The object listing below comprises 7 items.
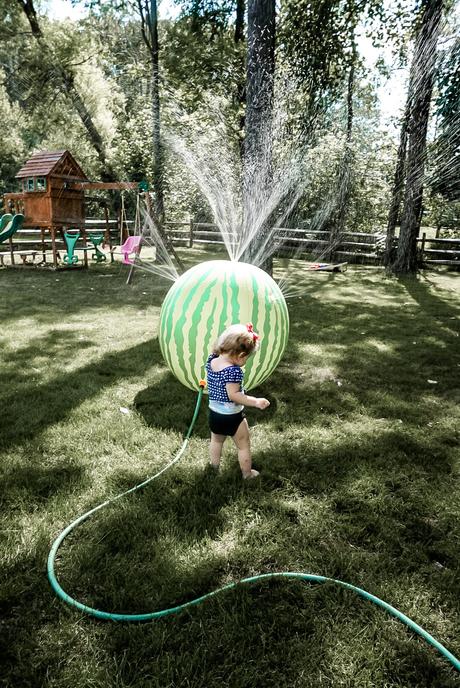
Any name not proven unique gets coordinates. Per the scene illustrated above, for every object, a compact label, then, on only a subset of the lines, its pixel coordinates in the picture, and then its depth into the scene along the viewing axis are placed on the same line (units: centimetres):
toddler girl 300
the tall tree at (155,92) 1514
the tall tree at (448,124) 1226
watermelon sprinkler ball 368
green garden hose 199
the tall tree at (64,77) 1784
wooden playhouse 1310
